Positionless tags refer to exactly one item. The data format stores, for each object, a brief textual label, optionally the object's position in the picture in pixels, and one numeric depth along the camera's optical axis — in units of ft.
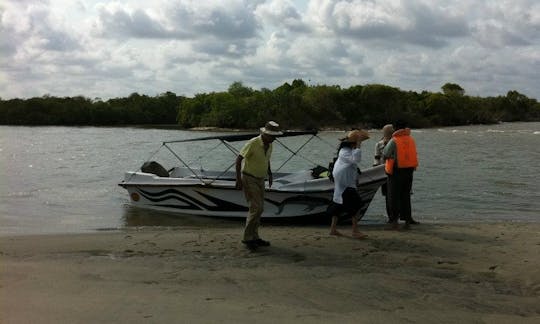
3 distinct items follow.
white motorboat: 37.96
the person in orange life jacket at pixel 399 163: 32.45
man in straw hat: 26.61
